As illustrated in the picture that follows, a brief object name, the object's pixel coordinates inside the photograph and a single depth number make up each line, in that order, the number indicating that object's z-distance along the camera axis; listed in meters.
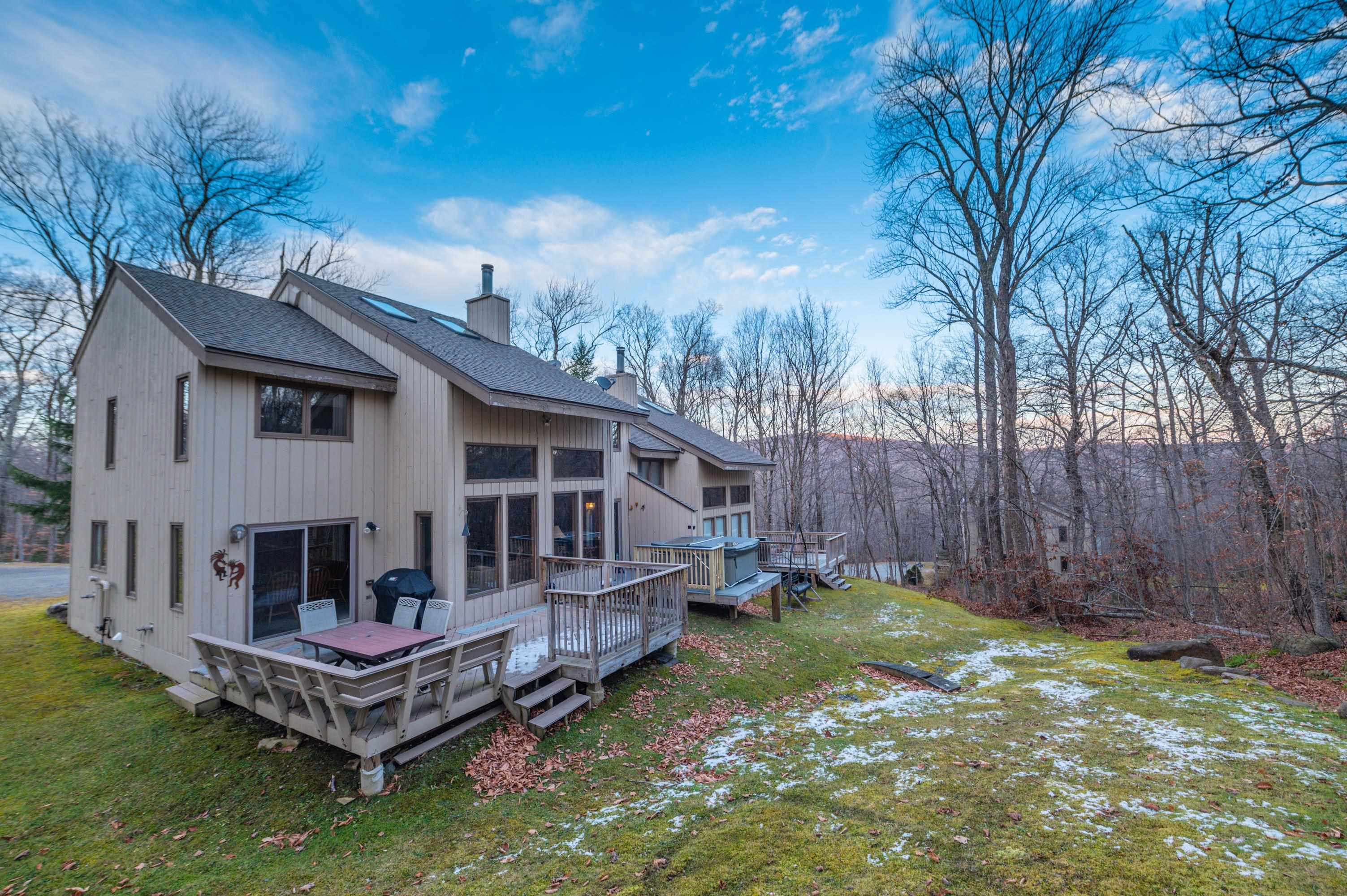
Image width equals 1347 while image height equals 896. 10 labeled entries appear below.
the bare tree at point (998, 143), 13.99
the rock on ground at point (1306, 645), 8.70
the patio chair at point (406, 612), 7.21
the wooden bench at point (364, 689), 4.59
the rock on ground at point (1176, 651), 9.14
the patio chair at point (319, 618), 6.69
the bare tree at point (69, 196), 15.18
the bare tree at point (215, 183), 16.88
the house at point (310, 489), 6.64
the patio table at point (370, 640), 5.51
